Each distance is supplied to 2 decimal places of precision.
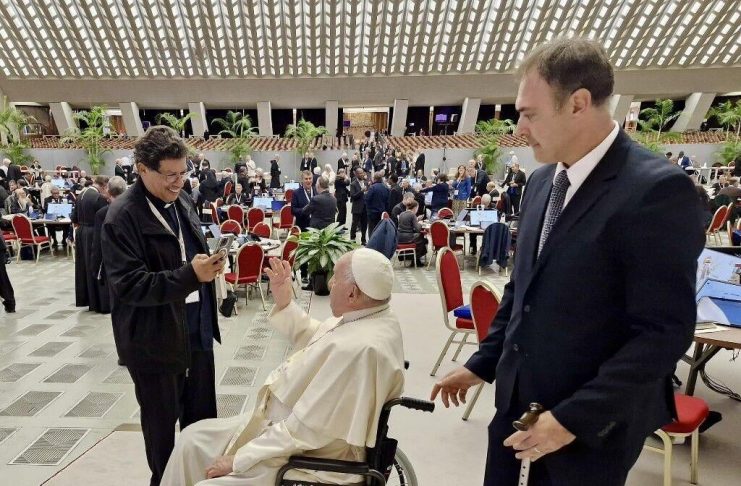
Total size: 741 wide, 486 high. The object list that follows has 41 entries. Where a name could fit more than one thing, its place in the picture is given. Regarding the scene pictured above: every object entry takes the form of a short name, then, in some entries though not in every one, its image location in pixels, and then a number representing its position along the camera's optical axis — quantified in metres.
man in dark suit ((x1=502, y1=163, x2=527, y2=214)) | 10.91
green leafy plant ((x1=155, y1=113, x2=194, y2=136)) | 20.44
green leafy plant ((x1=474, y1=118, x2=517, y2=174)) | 20.22
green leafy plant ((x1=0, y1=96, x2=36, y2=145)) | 21.36
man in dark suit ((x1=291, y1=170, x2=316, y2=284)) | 8.93
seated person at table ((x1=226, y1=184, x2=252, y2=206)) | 11.52
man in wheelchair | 1.69
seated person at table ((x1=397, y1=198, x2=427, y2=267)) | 8.55
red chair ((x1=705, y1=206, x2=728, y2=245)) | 8.92
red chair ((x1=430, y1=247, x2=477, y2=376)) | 3.85
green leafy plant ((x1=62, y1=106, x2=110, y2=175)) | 20.01
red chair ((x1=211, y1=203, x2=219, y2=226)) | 10.27
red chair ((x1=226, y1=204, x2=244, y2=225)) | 9.88
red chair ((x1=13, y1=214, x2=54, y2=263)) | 8.32
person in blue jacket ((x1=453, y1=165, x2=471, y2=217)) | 11.88
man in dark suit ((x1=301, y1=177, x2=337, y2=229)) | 7.99
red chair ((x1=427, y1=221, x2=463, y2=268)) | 8.16
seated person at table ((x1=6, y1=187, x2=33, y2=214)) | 9.76
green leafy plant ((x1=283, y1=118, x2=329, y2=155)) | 21.08
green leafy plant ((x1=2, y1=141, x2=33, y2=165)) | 20.30
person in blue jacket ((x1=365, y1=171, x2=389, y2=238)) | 9.75
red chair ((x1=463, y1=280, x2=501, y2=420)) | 3.04
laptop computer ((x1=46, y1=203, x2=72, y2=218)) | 9.17
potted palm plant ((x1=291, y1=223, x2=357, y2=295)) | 6.31
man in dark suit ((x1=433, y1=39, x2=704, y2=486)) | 1.01
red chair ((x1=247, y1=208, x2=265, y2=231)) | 9.66
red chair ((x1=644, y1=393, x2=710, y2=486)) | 2.43
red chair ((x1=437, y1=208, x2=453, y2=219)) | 10.21
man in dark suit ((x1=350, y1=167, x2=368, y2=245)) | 10.00
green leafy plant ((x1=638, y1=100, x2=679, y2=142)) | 22.40
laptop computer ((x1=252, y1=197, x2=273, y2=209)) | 10.52
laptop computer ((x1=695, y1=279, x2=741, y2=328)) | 2.84
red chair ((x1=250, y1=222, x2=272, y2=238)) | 8.35
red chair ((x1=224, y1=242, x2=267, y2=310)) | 5.97
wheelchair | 1.64
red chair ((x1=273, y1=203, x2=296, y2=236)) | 10.21
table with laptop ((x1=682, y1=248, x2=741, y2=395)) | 2.62
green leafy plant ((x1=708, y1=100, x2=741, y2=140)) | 22.23
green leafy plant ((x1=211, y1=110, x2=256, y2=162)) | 21.03
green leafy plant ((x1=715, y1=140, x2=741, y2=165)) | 21.52
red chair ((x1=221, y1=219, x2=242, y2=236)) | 7.50
